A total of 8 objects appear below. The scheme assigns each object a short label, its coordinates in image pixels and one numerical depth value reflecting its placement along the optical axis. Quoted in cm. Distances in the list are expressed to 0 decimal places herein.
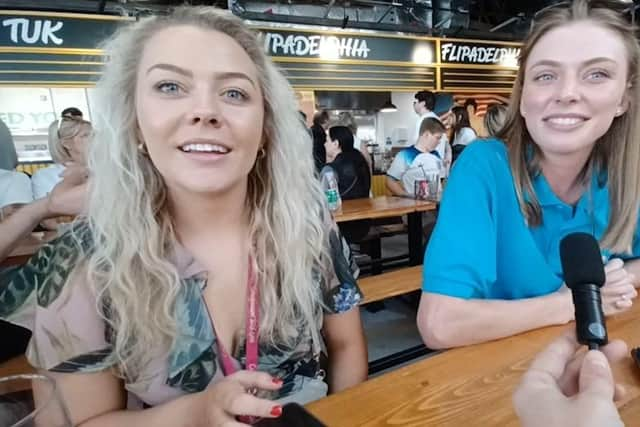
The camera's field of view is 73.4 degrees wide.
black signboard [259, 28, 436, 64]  516
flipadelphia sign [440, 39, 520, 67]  630
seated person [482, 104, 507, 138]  327
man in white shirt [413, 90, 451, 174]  448
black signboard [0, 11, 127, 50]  391
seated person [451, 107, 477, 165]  480
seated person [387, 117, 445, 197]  395
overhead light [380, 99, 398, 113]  887
